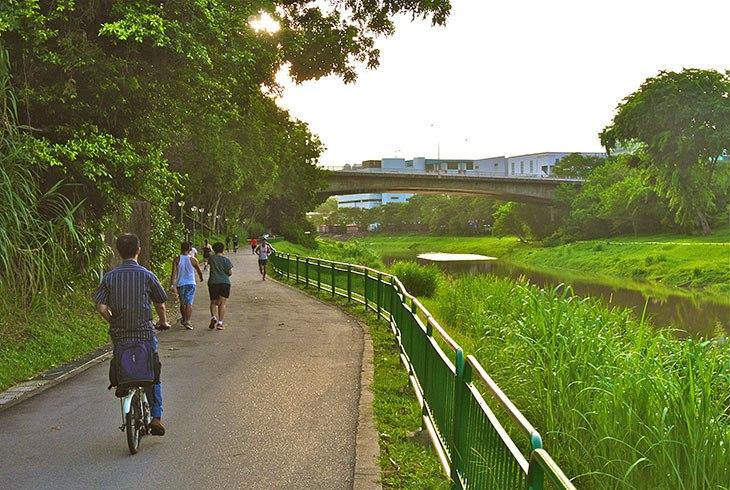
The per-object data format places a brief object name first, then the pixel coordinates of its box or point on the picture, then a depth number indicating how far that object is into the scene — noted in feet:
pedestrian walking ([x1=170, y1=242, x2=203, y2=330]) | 46.39
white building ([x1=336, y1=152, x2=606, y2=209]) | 450.71
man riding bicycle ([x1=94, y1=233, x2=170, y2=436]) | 20.81
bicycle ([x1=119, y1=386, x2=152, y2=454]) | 20.80
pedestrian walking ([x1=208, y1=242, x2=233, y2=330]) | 46.16
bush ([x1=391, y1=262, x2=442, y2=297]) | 71.26
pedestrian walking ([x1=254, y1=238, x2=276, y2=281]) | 91.97
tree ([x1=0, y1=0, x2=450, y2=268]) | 37.60
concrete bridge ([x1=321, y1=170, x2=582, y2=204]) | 222.69
